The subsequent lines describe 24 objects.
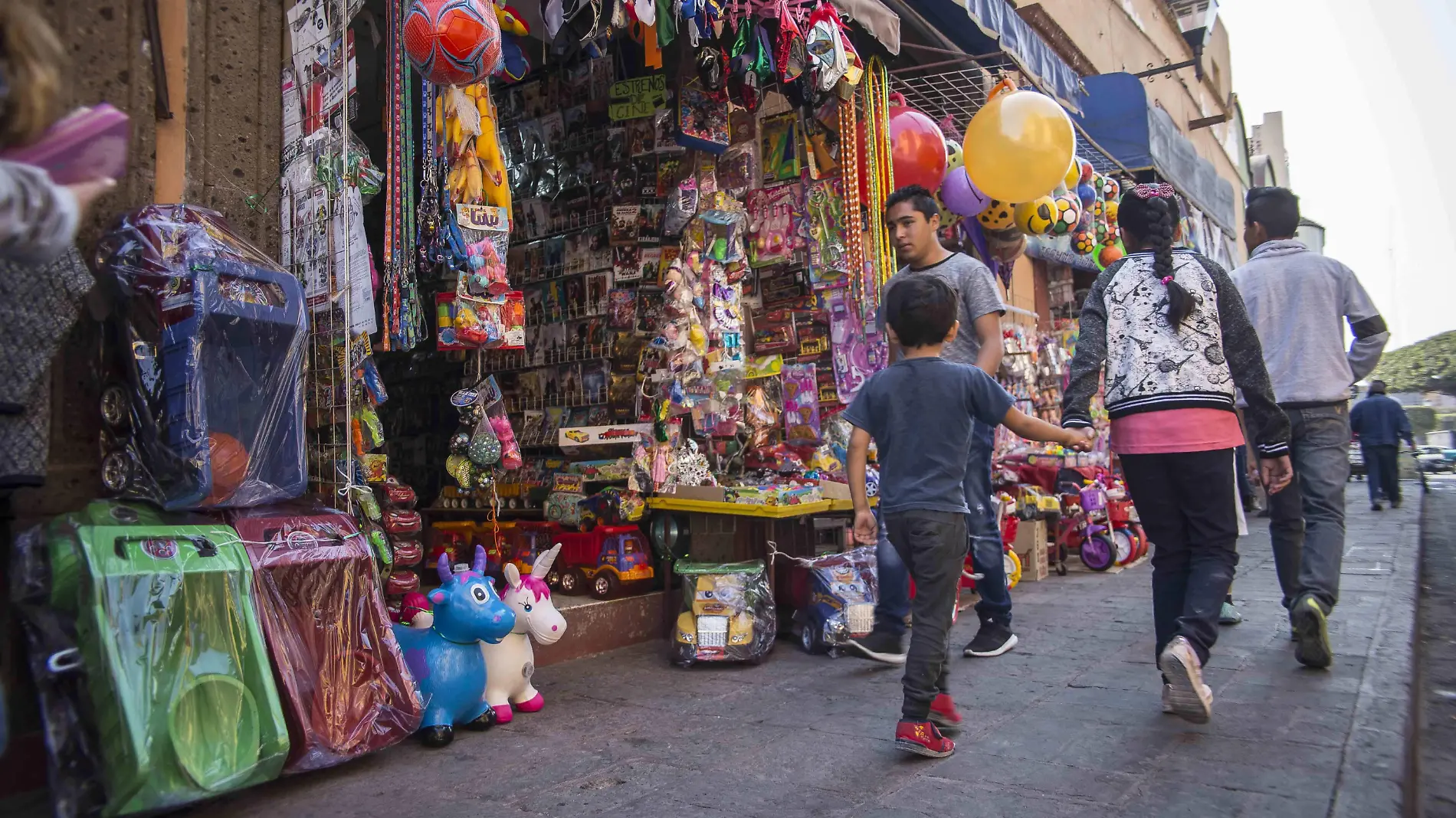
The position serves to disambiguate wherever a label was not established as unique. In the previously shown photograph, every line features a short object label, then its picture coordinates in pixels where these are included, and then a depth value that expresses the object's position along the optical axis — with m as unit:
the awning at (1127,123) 9.56
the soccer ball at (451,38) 3.36
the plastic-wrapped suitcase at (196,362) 2.79
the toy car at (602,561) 4.87
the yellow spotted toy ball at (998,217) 6.78
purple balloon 6.55
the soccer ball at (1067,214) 6.80
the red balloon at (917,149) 6.20
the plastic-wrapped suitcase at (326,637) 2.77
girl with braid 3.14
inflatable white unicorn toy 3.42
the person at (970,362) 3.94
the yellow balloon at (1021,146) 5.38
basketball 2.91
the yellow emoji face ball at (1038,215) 6.67
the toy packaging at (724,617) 4.24
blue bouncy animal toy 3.19
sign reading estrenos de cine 5.76
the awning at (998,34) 6.20
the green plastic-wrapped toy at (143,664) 2.31
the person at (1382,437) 12.84
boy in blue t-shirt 2.85
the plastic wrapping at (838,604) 4.45
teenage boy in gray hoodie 3.75
